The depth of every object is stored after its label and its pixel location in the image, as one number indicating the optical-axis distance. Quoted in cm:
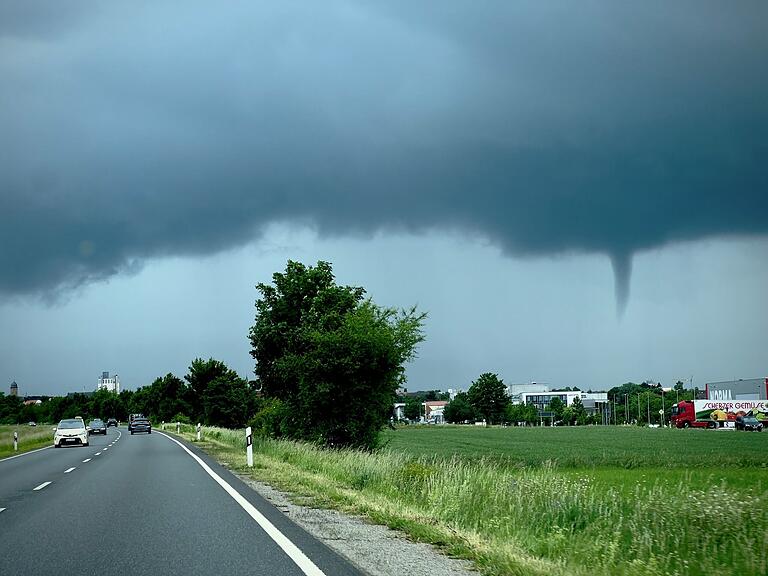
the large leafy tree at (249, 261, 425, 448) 3369
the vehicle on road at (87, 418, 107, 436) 7716
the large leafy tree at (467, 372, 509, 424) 17562
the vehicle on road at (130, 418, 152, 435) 7831
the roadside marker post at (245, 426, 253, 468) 2603
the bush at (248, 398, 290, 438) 3891
